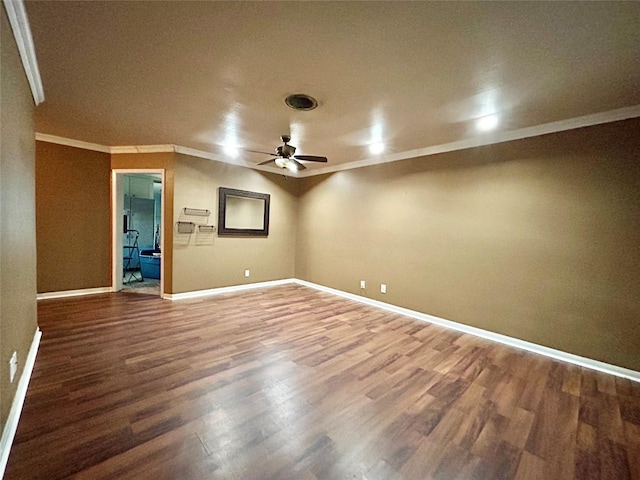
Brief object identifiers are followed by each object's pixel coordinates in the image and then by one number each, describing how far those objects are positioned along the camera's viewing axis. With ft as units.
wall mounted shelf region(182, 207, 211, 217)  15.16
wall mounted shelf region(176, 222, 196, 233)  14.97
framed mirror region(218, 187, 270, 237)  16.60
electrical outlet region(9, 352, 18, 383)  5.47
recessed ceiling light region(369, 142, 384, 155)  13.00
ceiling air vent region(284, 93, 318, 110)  8.29
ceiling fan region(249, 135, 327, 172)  11.41
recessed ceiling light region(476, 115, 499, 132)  9.45
